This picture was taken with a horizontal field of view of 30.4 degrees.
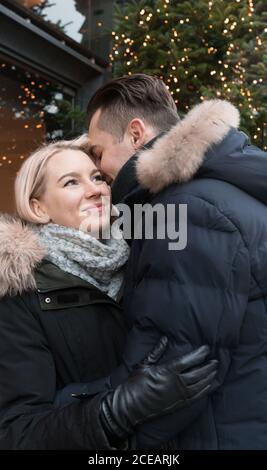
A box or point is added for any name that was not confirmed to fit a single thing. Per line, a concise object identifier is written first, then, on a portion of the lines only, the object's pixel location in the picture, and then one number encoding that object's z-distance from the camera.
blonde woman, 1.30
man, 1.28
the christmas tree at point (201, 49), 4.89
